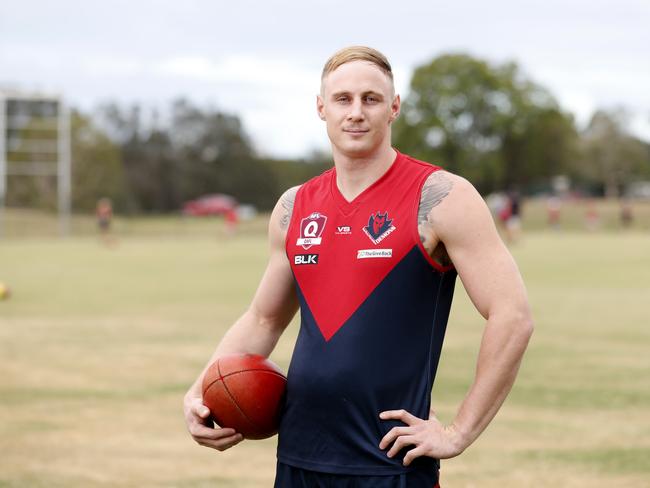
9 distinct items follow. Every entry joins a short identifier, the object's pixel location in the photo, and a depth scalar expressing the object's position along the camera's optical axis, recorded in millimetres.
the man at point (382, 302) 3117
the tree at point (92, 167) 70750
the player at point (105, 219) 43084
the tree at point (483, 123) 81250
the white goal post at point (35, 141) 51656
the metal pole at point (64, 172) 50969
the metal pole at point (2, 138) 49750
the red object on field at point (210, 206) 79062
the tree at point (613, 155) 96625
